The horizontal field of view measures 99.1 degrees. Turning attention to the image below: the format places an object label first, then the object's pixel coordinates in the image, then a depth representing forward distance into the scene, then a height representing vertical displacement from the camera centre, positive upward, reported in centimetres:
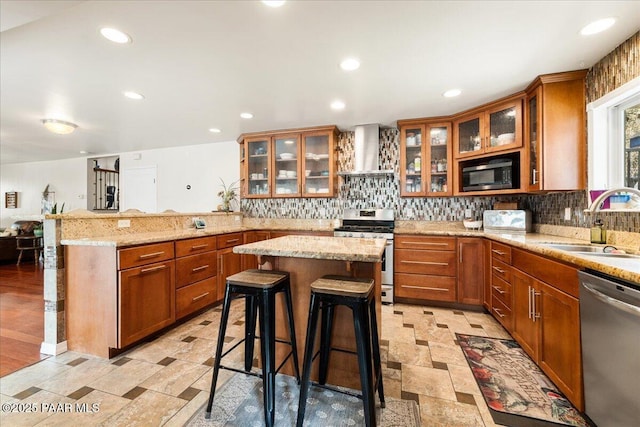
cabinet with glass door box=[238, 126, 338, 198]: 396 +79
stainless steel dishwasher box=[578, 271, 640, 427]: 113 -62
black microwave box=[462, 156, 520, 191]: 287 +43
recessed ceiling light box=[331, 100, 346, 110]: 300 +124
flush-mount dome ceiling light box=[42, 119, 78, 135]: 349 +118
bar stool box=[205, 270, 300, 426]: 140 -58
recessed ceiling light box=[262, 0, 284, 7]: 152 +120
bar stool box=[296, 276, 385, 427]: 126 -55
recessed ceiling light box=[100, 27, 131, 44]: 178 +122
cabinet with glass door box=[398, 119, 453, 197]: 349 +73
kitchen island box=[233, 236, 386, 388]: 160 -38
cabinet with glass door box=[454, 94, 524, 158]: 278 +95
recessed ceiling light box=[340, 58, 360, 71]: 214 +121
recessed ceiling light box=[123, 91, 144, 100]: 280 +127
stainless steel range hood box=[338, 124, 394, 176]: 375 +90
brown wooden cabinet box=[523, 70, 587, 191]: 236 +72
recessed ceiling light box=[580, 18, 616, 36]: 171 +119
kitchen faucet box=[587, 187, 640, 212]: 156 +11
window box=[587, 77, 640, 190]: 207 +57
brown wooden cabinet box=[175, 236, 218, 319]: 262 -60
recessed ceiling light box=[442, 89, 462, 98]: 268 +121
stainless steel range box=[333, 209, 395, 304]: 326 -19
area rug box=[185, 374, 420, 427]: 146 -111
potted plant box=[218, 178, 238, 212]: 444 +34
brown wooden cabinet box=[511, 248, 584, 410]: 150 -68
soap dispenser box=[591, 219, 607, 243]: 205 -16
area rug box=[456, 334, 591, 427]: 150 -112
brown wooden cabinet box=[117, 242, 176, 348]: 208 -62
